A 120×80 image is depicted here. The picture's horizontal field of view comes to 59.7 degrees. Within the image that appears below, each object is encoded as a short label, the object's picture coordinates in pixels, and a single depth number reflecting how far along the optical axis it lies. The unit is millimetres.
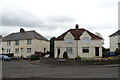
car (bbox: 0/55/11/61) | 23797
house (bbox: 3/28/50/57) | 29990
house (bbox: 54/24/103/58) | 23882
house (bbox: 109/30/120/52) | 26349
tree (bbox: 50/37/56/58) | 28015
